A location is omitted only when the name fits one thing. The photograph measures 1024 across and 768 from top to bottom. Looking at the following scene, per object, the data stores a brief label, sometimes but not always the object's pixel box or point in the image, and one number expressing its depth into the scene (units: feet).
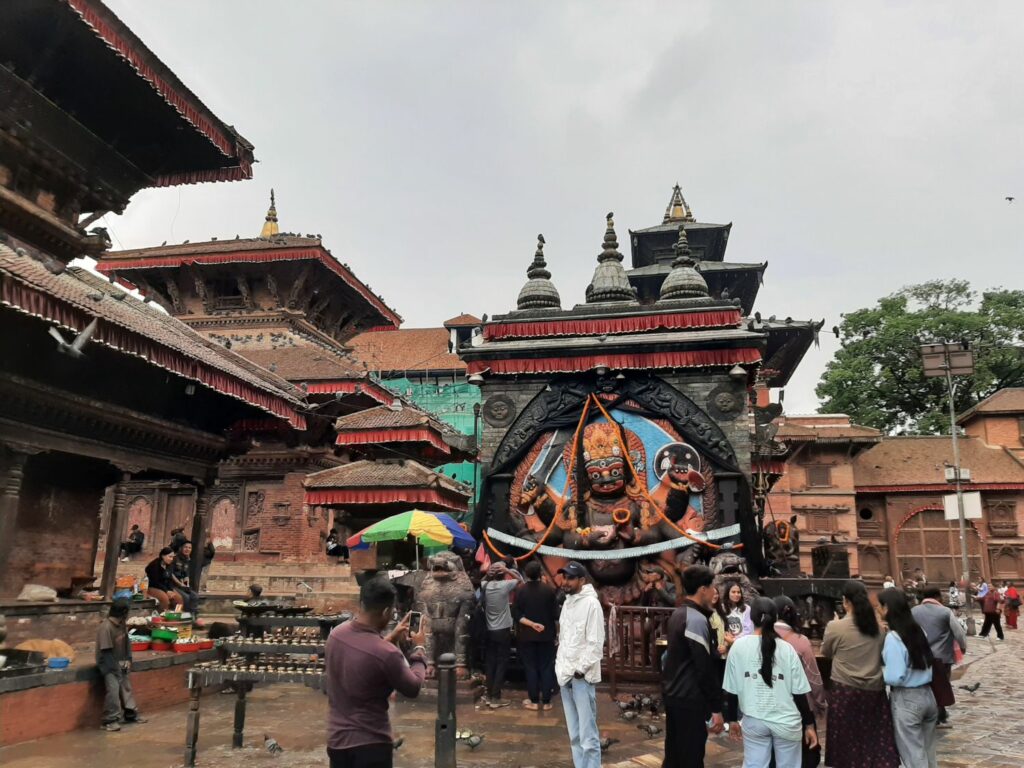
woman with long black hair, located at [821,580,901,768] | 18.11
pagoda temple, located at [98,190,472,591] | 61.31
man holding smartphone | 12.67
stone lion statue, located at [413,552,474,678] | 32.50
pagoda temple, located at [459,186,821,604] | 38.14
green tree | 130.62
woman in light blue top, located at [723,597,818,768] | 15.46
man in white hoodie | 18.81
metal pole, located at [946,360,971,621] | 72.95
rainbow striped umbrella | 40.32
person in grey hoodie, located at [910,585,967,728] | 24.08
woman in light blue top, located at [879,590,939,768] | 17.75
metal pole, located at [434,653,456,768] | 18.17
